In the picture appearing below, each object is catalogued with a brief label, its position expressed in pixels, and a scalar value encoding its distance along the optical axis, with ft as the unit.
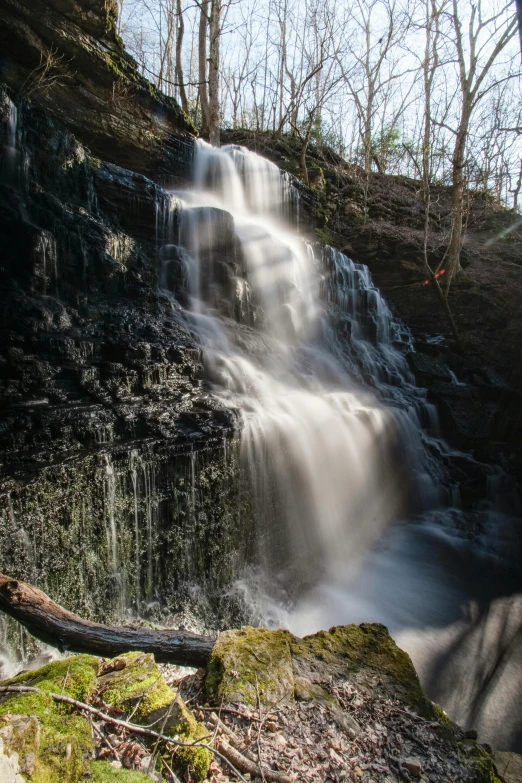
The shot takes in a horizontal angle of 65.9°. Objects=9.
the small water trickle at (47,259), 22.53
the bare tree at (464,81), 33.22
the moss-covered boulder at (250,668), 6.41
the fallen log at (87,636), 7.54
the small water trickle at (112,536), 13.99
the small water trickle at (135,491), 14.66
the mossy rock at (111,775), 4.47
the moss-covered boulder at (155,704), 5.08
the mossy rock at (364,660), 7.18
